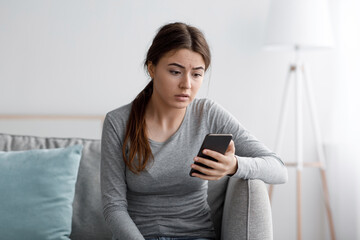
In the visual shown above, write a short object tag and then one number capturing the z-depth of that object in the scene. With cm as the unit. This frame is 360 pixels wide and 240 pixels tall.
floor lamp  241
